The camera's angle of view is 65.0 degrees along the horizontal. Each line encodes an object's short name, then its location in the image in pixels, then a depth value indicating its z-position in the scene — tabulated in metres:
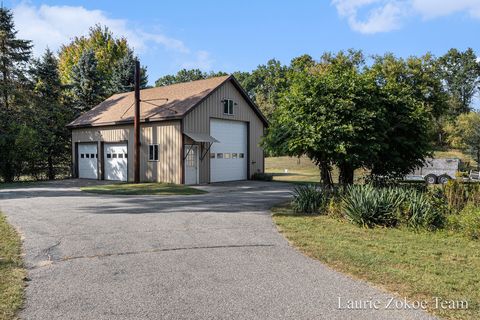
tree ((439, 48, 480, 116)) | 72.74
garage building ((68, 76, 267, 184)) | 20.28
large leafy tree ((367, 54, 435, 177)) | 12.33
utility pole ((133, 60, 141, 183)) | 20.58
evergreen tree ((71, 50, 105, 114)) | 32.12
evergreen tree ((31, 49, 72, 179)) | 26.70
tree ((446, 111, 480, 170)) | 38.78
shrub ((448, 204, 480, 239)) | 7.86
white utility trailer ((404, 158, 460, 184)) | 25.34
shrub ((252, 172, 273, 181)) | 23.84
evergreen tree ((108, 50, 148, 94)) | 35.47
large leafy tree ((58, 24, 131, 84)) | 52.72
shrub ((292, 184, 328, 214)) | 11.21
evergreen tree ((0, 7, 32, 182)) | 25.14
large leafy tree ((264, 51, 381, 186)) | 11.12
